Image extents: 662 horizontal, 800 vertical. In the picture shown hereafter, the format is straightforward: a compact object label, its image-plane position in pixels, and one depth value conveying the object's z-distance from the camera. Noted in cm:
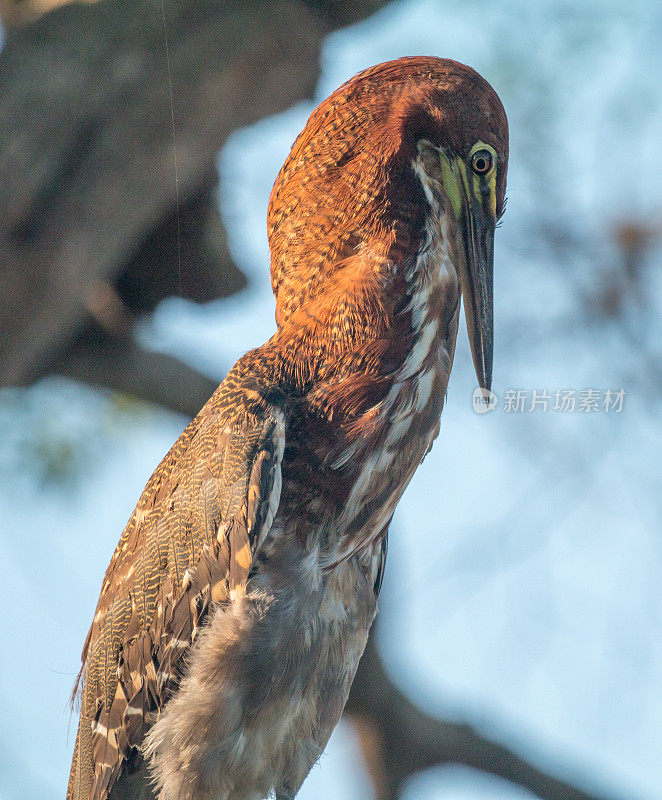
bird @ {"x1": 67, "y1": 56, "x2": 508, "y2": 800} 782
